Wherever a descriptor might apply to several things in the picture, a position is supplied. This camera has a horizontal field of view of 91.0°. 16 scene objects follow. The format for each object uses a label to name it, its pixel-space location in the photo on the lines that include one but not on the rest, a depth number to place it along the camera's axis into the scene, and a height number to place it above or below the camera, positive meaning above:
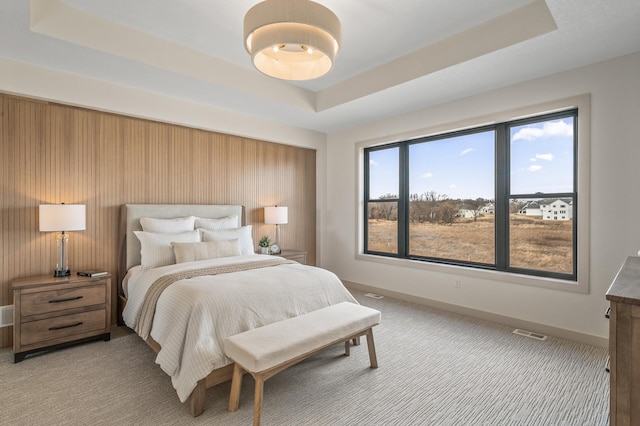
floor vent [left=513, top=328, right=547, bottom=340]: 3.18 -1.28
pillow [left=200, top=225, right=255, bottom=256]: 3.83 -0.32
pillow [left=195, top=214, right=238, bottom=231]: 3.97 -0.17
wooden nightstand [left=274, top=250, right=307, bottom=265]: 4.73 -0.68
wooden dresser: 1.17 -0.56
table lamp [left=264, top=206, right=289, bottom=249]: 4.73 -0.07
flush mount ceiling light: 1.88 +1.14
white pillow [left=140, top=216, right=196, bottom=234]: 3.55 -0.17
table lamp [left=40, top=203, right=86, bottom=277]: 2.88 -0.09
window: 3.33 +0.16
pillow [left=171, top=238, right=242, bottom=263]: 3.35 -0.44
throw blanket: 2.59 -0.68
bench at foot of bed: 1.87 -0.86
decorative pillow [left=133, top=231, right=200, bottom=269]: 3.32 -0.42
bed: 2.12 -0.64
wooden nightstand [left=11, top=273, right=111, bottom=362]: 2.66 -0.91
